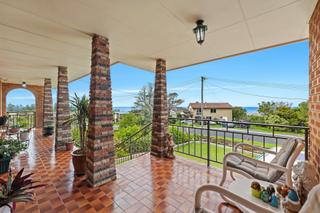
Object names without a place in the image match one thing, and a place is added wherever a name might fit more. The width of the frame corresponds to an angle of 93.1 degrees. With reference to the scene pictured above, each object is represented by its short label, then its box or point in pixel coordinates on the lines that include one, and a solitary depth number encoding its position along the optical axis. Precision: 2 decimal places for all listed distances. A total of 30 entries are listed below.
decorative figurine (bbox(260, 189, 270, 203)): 1.28
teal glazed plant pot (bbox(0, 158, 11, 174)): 2.72
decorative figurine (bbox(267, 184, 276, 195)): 1.31
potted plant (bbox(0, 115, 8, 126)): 4.61
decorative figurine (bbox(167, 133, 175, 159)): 3.46
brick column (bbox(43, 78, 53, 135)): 5.71
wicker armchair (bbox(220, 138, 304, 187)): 1.59
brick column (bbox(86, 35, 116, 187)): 2.31
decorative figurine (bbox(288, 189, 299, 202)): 1.05
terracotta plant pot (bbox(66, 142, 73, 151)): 4.12
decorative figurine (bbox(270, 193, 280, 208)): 1.23
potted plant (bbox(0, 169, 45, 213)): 1.24
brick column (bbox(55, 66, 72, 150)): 4.09
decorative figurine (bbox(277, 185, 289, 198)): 1.18
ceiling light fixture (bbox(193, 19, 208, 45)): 1.90
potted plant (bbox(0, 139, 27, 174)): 2.71
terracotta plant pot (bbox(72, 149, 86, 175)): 2.64
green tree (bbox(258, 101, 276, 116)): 14.15
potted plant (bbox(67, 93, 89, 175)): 2.79
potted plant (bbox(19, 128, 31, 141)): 4.14
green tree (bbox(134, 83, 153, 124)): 14.80
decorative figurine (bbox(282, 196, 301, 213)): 1.03
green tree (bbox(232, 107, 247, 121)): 17.44
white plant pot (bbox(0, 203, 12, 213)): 1.21
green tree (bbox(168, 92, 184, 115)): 16.12
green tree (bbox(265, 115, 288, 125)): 9.77
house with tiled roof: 20.17
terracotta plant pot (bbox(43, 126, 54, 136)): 5.67
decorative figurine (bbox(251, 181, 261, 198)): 1.36
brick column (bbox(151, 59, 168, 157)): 3.55
